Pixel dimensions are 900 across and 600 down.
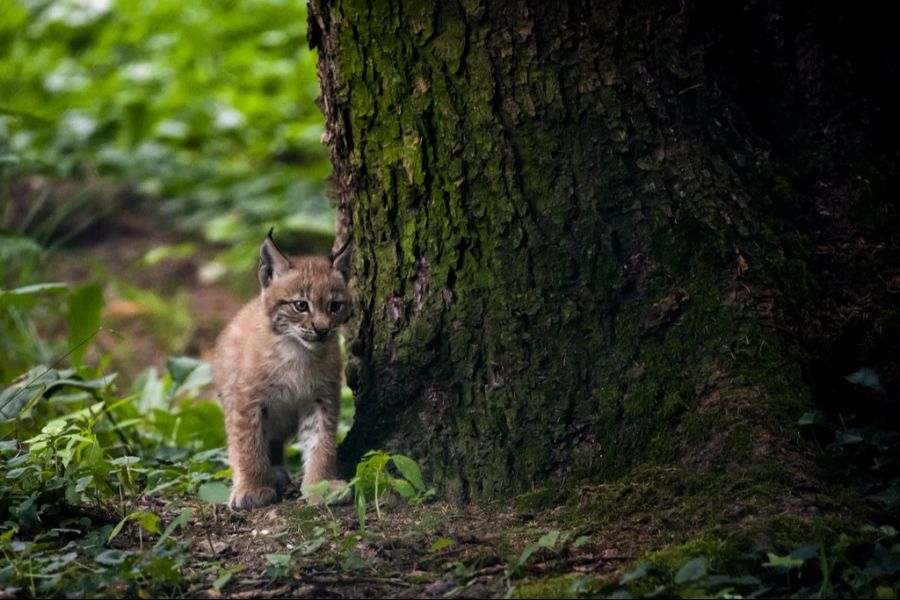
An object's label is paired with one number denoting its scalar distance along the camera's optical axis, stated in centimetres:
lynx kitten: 938
